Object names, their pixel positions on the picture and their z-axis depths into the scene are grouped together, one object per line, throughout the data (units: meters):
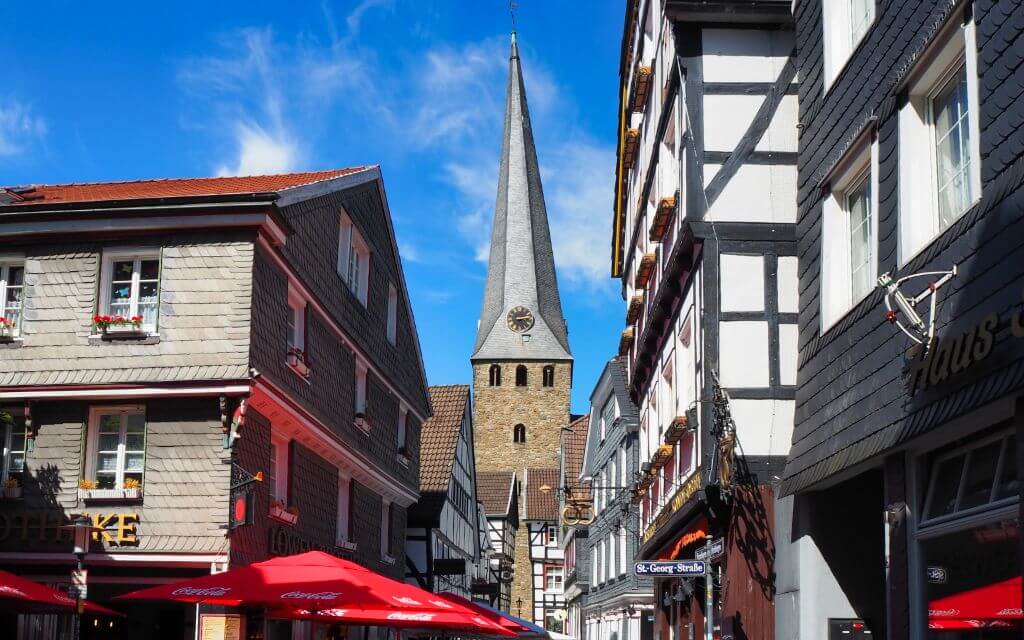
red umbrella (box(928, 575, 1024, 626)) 8.17
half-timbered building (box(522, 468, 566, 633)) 71.38
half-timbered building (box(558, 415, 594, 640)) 49.22
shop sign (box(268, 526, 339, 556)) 19.16
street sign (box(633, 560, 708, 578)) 15.89
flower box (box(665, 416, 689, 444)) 16.94
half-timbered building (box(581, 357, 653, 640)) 31.61
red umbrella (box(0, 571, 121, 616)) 13.72
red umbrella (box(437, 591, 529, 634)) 16.58
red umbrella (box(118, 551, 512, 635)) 12.88
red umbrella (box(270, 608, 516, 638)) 14.07
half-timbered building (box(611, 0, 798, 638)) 14.95
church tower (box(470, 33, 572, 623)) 89.69
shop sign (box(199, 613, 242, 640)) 17.02
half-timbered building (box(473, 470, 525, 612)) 59.07
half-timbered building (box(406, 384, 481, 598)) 34.38
